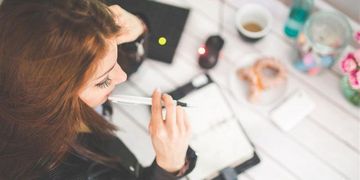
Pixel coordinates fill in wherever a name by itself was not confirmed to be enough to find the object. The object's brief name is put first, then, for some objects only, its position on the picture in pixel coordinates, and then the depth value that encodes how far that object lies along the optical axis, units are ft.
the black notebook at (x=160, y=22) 3.76
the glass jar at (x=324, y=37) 3.52
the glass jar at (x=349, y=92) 3.57
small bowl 3.65
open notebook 3.52
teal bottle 3.76
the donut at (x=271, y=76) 3.62
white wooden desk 3.55
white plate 3.69
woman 2.11
